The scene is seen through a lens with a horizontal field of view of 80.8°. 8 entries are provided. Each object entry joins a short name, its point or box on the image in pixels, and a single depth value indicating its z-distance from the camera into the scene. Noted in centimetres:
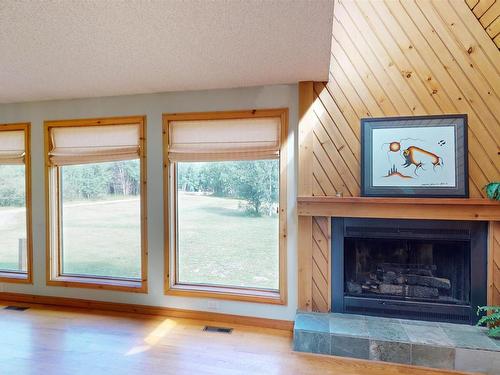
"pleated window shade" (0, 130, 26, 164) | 363
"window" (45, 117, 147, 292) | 335
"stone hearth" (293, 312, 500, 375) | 225
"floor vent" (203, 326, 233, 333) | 289
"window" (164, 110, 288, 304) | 302
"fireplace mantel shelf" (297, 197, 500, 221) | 249
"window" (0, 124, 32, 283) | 361
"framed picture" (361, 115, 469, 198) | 260
